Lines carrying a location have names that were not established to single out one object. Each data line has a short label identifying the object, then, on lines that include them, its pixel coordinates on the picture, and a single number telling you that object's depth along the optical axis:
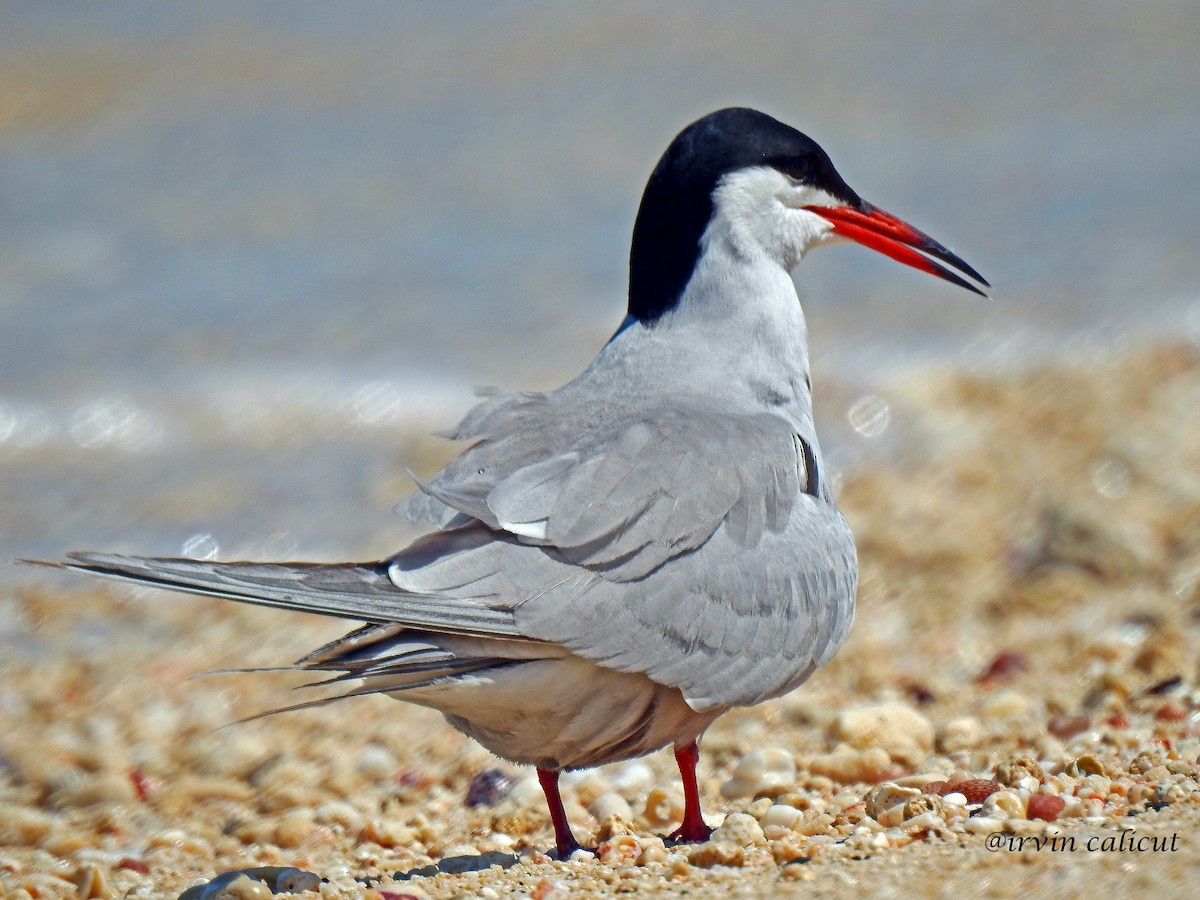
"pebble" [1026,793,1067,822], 6.70
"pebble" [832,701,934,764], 8.62
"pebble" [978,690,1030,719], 9.34
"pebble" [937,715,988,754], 8.76
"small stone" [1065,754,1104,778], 7.39
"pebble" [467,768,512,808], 8.98
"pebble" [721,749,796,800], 8.37
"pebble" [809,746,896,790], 8.38
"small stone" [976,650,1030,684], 10.27
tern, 6.32
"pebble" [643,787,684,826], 8.20
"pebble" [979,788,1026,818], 6.75
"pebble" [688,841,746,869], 6.54
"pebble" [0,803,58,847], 8.87
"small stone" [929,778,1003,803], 7.21
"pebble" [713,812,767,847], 7.00
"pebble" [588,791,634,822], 8.38
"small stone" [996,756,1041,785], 7.35
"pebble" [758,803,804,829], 7.48
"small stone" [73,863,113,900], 7.46
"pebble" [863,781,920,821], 7.16
